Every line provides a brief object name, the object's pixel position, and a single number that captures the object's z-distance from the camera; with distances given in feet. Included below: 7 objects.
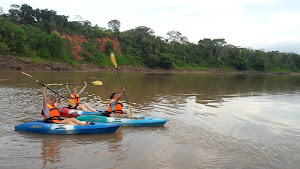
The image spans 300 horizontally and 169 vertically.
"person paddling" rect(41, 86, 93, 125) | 21.84
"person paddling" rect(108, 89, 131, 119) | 26.40
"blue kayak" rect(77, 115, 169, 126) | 24.56
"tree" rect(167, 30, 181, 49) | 205.98
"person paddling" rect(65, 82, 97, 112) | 29.14
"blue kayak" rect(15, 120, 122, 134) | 21.09
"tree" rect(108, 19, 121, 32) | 201.57
